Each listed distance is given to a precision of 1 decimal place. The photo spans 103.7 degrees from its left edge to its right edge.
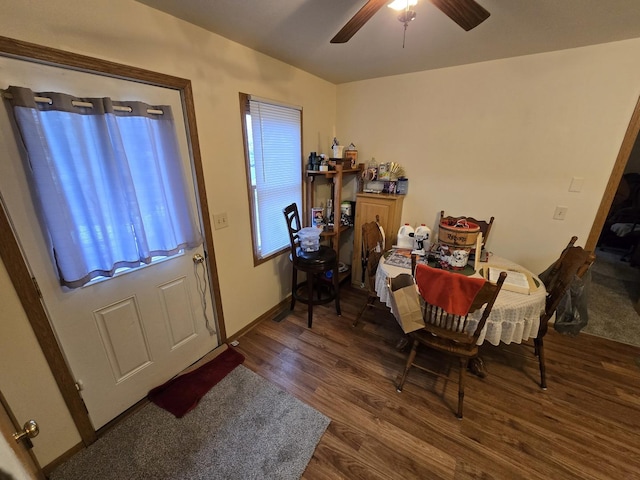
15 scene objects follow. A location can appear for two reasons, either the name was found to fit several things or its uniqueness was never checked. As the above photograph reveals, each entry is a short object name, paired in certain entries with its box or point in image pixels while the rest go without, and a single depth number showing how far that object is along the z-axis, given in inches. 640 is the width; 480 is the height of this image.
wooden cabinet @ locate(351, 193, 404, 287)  105.5
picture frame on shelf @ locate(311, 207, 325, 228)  110.0
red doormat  65.9
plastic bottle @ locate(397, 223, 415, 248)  90.8
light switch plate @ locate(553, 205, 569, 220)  84.2
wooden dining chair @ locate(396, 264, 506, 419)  51.7
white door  43.1
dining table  58.4
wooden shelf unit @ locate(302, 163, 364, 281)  103.2
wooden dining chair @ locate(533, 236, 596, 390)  60.6
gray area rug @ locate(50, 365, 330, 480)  52.5
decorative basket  70.2
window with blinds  81.7
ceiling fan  39.8
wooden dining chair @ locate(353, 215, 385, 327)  85.7
